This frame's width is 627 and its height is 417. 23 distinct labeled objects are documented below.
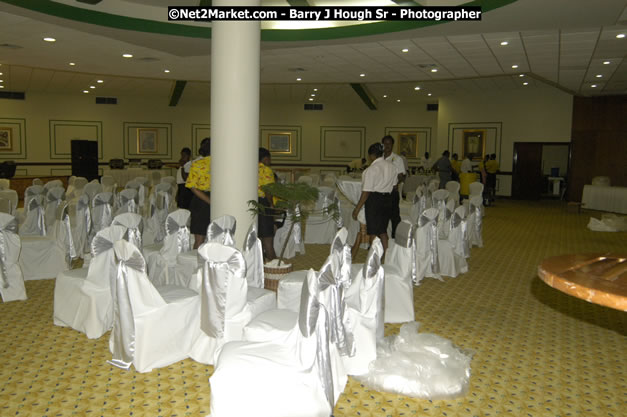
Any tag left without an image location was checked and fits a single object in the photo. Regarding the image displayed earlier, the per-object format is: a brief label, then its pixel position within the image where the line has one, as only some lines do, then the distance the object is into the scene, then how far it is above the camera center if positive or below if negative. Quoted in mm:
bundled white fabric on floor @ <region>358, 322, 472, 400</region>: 3332 -1441
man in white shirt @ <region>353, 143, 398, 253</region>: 6074 -370
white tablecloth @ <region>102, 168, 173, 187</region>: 17672 -599
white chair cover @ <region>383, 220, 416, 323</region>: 4680 -1241
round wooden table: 2074 -525
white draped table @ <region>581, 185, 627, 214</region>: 13845 -961
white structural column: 5449 +479
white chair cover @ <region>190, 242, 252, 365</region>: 3387 -927
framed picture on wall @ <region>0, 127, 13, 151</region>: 18488 +554
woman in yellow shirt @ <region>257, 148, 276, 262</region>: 5957 -749
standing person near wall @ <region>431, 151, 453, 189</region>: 13445 -171
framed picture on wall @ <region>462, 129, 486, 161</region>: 17875 +686
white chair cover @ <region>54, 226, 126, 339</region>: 4121 -1108
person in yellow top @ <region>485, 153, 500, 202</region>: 15844 -333
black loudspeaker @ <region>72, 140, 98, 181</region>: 18656 -100
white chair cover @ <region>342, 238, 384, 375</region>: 3611 -1129
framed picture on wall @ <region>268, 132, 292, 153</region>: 21688 +732
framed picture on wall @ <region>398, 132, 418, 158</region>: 20641 +703
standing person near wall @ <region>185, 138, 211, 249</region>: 5910 -449
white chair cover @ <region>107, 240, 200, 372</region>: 3477 -1157
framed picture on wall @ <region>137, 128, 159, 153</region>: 20625 +678
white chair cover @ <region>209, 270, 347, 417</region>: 2639 -1154
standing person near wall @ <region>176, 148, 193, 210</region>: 7855 -511
